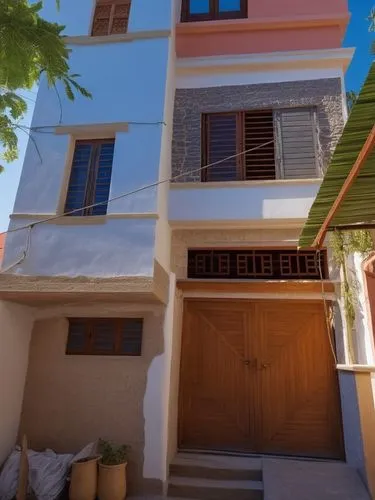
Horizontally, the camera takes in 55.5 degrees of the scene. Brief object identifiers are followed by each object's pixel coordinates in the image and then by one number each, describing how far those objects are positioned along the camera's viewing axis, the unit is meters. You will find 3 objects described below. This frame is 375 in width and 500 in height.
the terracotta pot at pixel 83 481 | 4.31
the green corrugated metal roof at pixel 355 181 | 2.32
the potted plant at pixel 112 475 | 4.36
